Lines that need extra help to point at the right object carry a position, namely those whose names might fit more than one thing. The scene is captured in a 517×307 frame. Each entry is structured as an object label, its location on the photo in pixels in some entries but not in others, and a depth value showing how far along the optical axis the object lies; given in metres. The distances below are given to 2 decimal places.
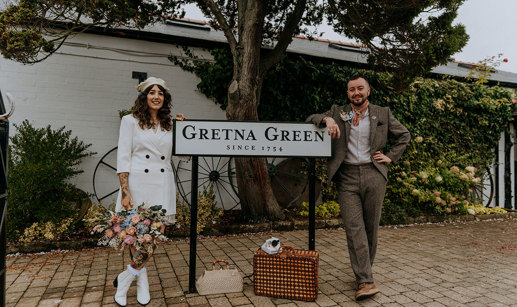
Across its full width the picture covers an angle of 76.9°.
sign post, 2.94
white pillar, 8.12
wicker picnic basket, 2.75
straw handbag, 2.88
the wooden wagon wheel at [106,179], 5.57
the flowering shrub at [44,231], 4.24
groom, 2.89
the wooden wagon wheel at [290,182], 6.41
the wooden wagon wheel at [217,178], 6.12
